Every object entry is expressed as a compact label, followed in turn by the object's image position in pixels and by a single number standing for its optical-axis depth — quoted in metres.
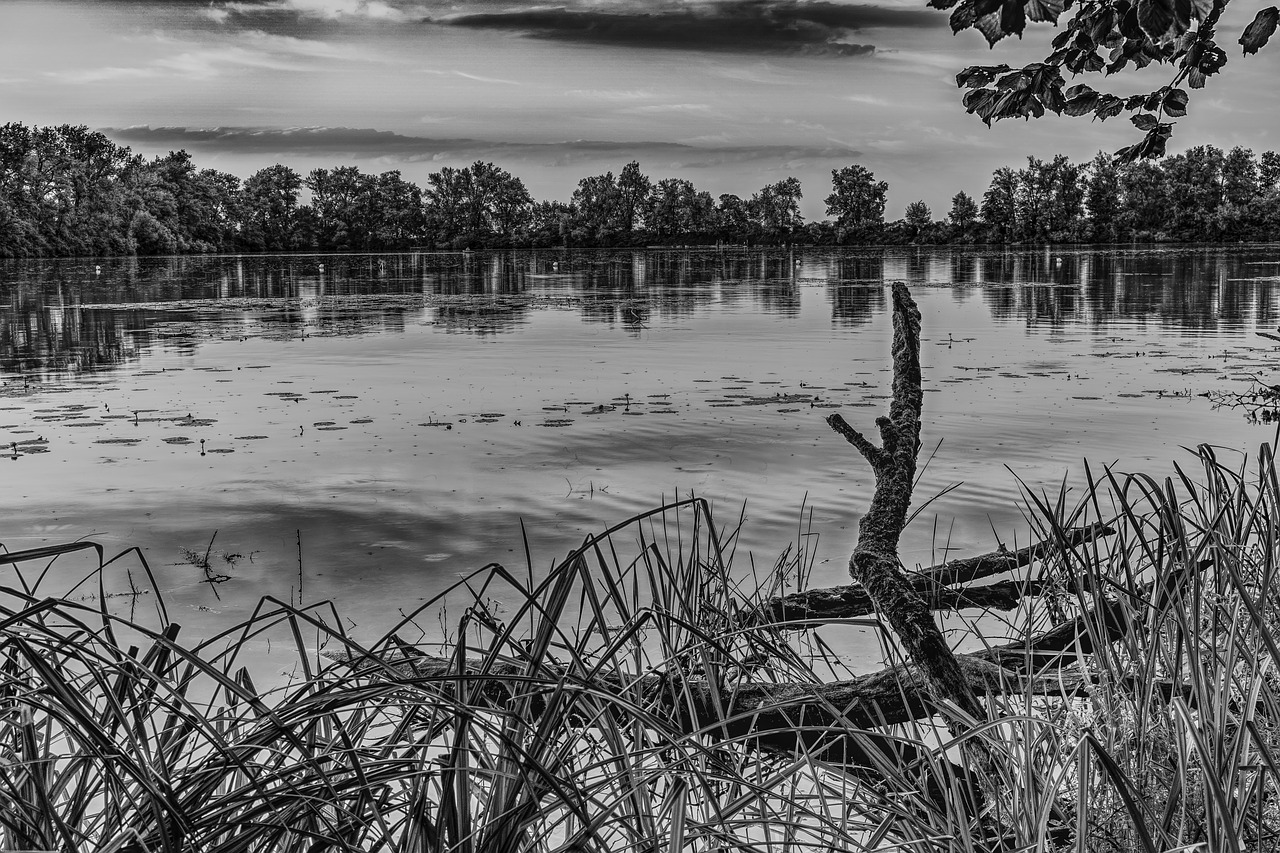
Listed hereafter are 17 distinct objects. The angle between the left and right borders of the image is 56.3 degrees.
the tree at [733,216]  124.50
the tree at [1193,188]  100.61
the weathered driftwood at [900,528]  3.38
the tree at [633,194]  132.73
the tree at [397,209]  128.50
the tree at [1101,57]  3.05
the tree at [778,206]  125.75
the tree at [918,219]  108.44
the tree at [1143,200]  104.31
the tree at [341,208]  120.94
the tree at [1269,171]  105.62
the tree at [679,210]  128.50
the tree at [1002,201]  112.25
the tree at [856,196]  123.31
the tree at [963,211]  109.25
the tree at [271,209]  111.19
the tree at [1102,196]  109.19
